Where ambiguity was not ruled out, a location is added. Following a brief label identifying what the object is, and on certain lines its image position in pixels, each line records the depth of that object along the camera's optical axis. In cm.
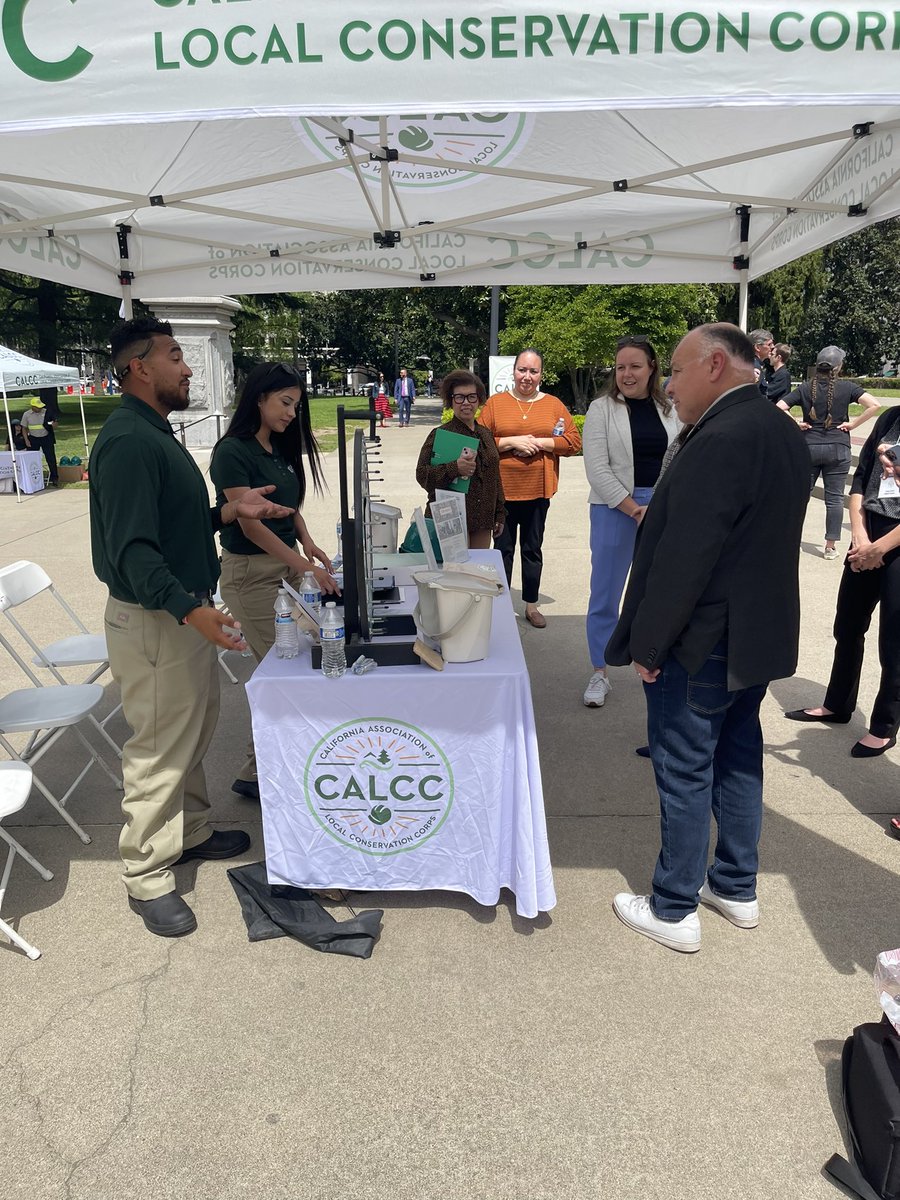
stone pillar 1478
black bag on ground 171
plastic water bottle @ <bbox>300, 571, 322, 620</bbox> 288
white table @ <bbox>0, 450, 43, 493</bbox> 1259
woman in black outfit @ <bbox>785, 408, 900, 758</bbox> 342
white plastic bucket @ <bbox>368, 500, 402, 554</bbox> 371
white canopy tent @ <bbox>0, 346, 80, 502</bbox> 1186
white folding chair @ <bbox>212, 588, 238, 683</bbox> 471
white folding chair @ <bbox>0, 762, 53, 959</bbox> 254
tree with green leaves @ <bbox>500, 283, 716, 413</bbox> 1758
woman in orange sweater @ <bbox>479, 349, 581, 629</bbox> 515
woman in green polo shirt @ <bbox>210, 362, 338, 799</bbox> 313
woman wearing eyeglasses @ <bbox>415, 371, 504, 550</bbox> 451
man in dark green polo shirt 237
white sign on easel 1347
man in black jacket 213
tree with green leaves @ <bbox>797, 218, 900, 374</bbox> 4172
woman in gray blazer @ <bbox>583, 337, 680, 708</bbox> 398
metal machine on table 248
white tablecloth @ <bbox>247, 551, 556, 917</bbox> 245
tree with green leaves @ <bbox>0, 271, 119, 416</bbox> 2714
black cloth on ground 256
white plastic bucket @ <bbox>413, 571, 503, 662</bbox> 246
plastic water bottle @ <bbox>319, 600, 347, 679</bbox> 240
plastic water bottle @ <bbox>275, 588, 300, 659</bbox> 261
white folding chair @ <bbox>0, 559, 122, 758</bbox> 354
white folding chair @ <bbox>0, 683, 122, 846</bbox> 311
